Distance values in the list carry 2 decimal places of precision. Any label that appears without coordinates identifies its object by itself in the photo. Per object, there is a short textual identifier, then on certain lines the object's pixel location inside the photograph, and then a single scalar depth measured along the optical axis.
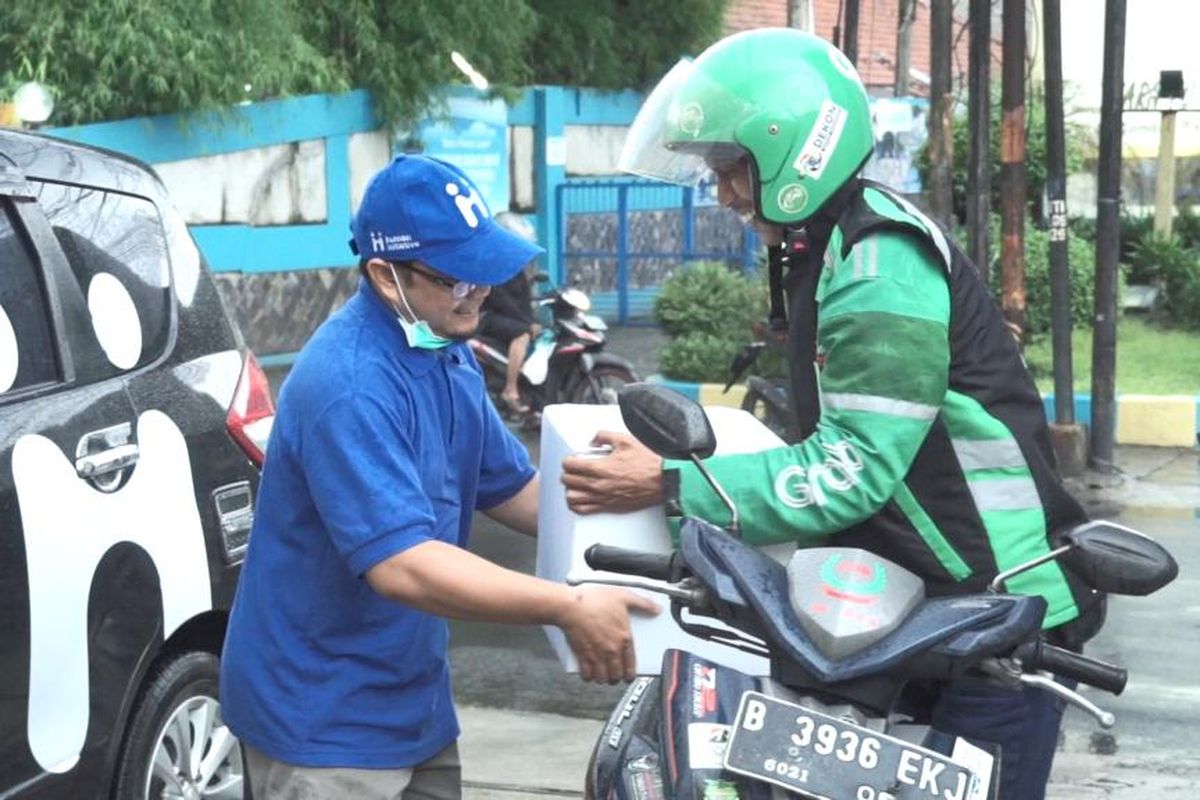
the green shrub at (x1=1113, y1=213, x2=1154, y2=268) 17.22
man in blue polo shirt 2.83
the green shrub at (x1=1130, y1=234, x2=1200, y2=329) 15.84
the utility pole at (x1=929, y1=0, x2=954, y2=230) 11.18
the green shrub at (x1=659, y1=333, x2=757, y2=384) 12.75
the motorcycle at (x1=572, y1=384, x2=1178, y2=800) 2.44
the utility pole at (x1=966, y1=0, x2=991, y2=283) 10.62
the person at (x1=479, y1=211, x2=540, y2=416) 12.34
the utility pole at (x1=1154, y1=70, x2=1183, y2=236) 17.41
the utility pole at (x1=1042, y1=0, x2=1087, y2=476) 10.50
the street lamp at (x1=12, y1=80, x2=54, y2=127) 7.86
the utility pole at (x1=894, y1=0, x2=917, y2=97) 19.78
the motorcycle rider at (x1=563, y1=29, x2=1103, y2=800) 2.78
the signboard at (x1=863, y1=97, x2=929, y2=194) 18.33
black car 3.64
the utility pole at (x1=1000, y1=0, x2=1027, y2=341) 10.27
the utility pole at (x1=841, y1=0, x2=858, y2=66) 11.45
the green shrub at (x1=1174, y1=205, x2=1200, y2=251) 17.79
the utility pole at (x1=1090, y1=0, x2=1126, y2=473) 10.19
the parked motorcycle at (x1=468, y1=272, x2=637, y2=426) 12.16
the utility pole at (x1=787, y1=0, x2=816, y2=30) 15.34
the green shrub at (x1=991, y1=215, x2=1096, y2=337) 14.02
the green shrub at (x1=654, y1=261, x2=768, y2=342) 13.59
